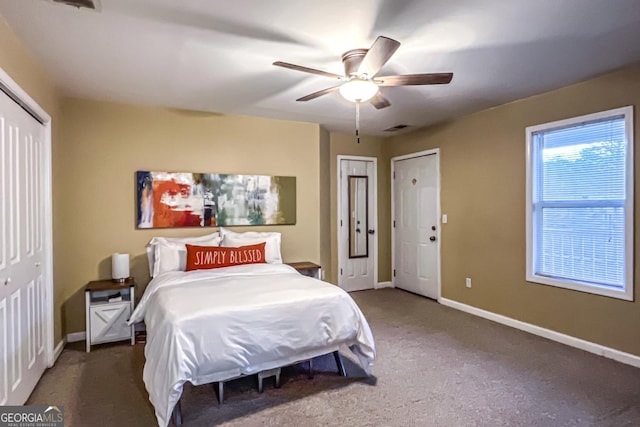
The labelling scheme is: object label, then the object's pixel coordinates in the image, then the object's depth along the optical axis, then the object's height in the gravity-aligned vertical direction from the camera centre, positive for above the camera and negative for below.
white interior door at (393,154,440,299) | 4.82 -0.20
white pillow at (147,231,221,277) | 3.45 -0.39
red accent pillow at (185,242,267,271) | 3.39 -0.44
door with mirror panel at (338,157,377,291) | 5.32 -0.20
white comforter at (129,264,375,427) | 2.06 -0.77
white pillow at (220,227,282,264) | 3.80 -0.31
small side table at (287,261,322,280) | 4.15 -0.69
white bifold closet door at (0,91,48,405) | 2.01 -0.27
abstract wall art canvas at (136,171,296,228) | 3.74 +0.16
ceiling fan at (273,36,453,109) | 2.14 +0.91
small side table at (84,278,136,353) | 3.21 -0.92
